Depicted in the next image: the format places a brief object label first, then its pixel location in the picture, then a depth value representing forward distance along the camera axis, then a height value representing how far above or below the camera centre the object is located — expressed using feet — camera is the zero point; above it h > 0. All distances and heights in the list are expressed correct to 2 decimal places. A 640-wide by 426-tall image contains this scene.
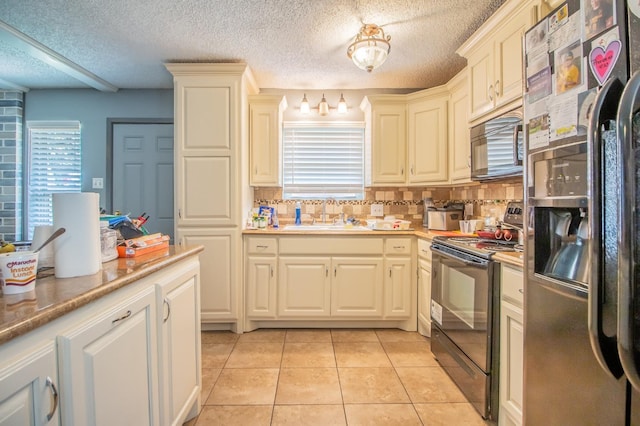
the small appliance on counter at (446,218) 9.31 -0.13
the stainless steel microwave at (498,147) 5.51 +1.38
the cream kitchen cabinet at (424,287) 8.21 -2.05
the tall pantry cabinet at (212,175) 8.68 +1.08
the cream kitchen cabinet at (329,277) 8.91 -1.89
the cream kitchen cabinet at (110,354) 2.22 -1.34
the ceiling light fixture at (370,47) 6.53 +3.61
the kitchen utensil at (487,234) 6.75 -0.46
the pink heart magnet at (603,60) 2.72 +1.44
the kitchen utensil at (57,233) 3.05 -0.22
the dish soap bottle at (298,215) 10.62 -0.07
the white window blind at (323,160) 11.02 +1.93
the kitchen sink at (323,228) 9.38 -0.47
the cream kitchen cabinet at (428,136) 9.16 +2.40
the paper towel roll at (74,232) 3.18 -0.22
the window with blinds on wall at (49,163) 10.73 +1.73
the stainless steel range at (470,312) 5.21 -1.92
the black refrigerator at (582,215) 2.27 -0.01
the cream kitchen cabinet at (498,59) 5.75 +3.33
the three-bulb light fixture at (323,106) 10.20 +3.63
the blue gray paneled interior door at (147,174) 10.62 +1.34
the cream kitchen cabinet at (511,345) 4.59 -2.08
